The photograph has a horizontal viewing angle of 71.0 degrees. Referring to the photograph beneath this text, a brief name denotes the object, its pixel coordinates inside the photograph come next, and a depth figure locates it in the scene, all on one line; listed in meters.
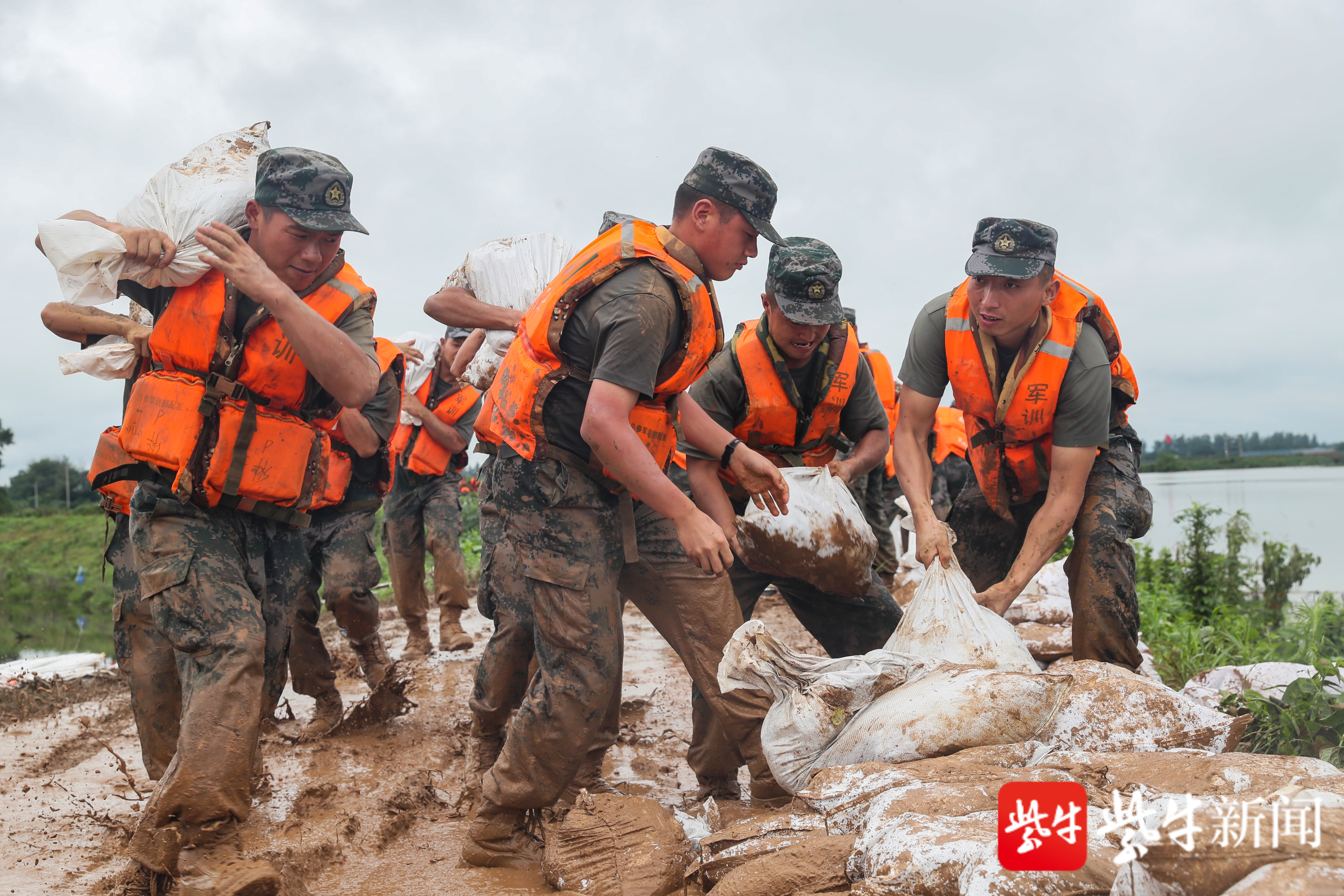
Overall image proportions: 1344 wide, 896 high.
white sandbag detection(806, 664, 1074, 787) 2.44
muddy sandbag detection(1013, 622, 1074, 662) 4.66
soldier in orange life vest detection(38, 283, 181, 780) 3.19
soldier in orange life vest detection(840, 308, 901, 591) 6.88
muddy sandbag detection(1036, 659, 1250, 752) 2.54
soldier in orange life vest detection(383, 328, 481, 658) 6.43
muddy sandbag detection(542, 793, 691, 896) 2.40
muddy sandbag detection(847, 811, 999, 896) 1.83
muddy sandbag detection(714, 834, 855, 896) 2.03
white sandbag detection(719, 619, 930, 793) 2.68
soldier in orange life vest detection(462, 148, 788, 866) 2.72
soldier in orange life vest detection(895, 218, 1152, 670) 3.32
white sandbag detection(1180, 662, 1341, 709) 3.33
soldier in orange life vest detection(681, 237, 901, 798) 3.53
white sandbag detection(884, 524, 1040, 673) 2.85
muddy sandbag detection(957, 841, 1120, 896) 1.70
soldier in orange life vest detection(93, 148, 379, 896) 2.45
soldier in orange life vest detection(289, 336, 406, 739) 4.97
